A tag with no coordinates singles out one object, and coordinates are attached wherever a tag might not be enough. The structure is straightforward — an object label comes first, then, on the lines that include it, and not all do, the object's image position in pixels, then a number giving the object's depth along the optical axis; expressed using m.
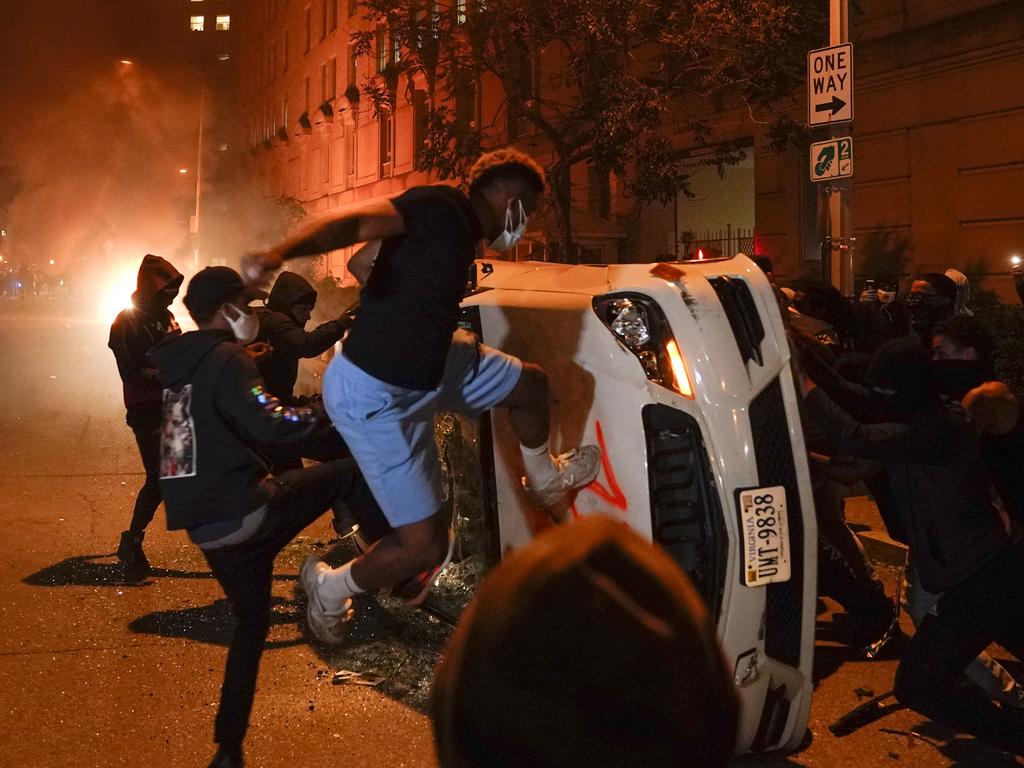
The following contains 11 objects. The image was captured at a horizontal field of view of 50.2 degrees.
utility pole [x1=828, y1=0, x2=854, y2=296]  10.45
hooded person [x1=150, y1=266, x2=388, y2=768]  3.60
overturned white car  3.44
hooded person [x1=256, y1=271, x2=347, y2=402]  5.84
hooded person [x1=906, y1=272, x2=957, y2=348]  6.14
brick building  14.79
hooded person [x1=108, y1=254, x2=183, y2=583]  6.16
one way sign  10.29
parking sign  10.29
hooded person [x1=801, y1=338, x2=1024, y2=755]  3.66
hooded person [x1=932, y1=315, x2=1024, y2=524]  3.93
